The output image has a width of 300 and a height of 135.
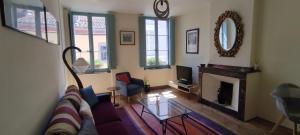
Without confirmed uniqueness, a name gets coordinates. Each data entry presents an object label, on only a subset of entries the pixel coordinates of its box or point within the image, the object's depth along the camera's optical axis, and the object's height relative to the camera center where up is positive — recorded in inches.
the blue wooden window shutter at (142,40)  203.5 +22.2
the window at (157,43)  215.9 +19.9
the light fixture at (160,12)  91.2 +26.1
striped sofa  52.1 -25.1
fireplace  121.9 -27.7
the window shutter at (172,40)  223.6 +24.3
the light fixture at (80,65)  111.0 -5.5
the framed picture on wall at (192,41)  191.3 +19.9
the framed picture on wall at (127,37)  196.0 +24.4
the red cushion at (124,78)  184.7 -24.1
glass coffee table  101.8 -36.2
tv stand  179.9 -34.8
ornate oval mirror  129.6 +20.4
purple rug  108.0 -49.8
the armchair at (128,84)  166.2 -30.3
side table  159.8 -31.8
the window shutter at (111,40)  185.6 +20.1
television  186.7 -20.9
